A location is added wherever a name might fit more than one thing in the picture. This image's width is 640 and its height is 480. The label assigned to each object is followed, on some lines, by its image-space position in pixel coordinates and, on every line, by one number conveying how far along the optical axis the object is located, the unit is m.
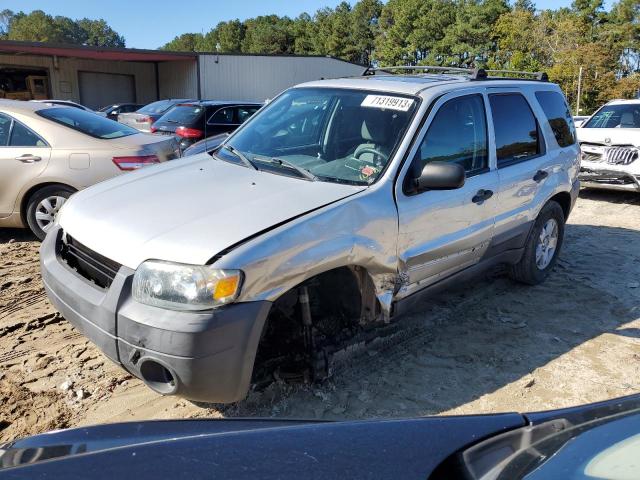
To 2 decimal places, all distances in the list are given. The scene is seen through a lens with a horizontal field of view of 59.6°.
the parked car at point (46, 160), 5.88
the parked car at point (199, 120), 10.78
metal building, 26.95
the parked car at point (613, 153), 8.85
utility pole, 34.86
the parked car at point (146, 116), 13.66
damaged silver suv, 2.64
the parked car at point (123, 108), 23.66
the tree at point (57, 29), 100.96
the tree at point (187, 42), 109.05
